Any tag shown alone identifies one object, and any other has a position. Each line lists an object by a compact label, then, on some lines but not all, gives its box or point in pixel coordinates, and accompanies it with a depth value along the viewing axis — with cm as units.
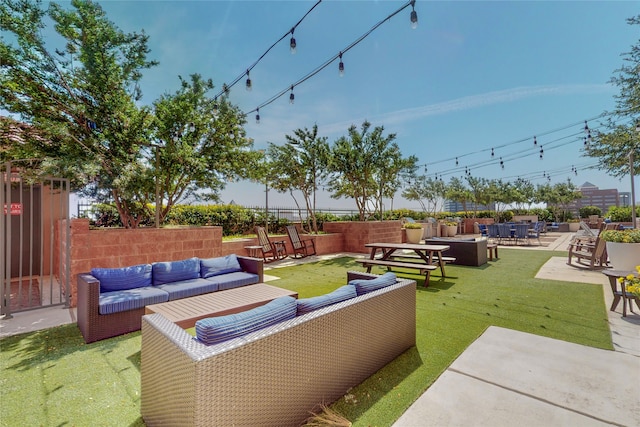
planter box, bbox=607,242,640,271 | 540
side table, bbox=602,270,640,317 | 352
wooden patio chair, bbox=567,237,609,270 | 648
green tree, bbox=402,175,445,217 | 1881
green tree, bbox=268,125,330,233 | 982
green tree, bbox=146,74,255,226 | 560
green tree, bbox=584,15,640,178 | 732
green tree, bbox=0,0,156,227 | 455
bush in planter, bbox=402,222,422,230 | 1230
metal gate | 389
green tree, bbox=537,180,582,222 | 2305
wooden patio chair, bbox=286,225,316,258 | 887
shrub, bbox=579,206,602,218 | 2408
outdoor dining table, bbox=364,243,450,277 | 595
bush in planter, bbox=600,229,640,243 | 548
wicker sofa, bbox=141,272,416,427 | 135
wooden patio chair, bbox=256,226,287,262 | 809
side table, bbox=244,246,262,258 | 727
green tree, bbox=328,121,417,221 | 1023
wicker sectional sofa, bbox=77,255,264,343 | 304
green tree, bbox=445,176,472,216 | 2064
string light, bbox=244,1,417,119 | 394
